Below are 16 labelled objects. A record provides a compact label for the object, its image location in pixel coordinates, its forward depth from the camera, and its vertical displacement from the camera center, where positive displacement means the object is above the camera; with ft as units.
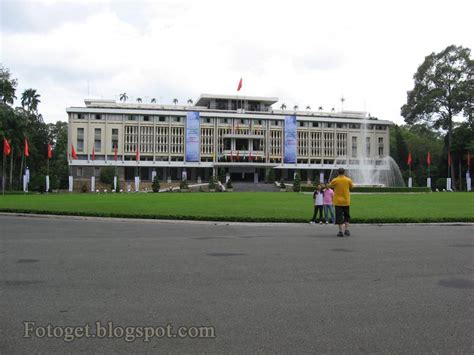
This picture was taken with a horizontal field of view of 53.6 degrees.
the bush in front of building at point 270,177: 292.10 +8.76
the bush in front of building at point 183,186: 251.76 +2.81
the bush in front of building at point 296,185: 239.19 +3.12
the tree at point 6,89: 210.18 +46.55
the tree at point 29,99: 270.05 +53.49
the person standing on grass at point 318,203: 62.49 -1.62
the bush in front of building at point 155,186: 241.08 +2.74
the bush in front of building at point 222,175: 290.76 +10.27
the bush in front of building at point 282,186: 260.79 +2.79
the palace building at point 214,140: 301.84 +34.67
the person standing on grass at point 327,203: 62.64 -1.62
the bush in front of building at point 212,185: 247.09 +3.26
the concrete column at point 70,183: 231.91 +4.25
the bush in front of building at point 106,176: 276.10 +9.05
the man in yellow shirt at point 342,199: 44.27 -0.77
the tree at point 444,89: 240.53 +53.14
